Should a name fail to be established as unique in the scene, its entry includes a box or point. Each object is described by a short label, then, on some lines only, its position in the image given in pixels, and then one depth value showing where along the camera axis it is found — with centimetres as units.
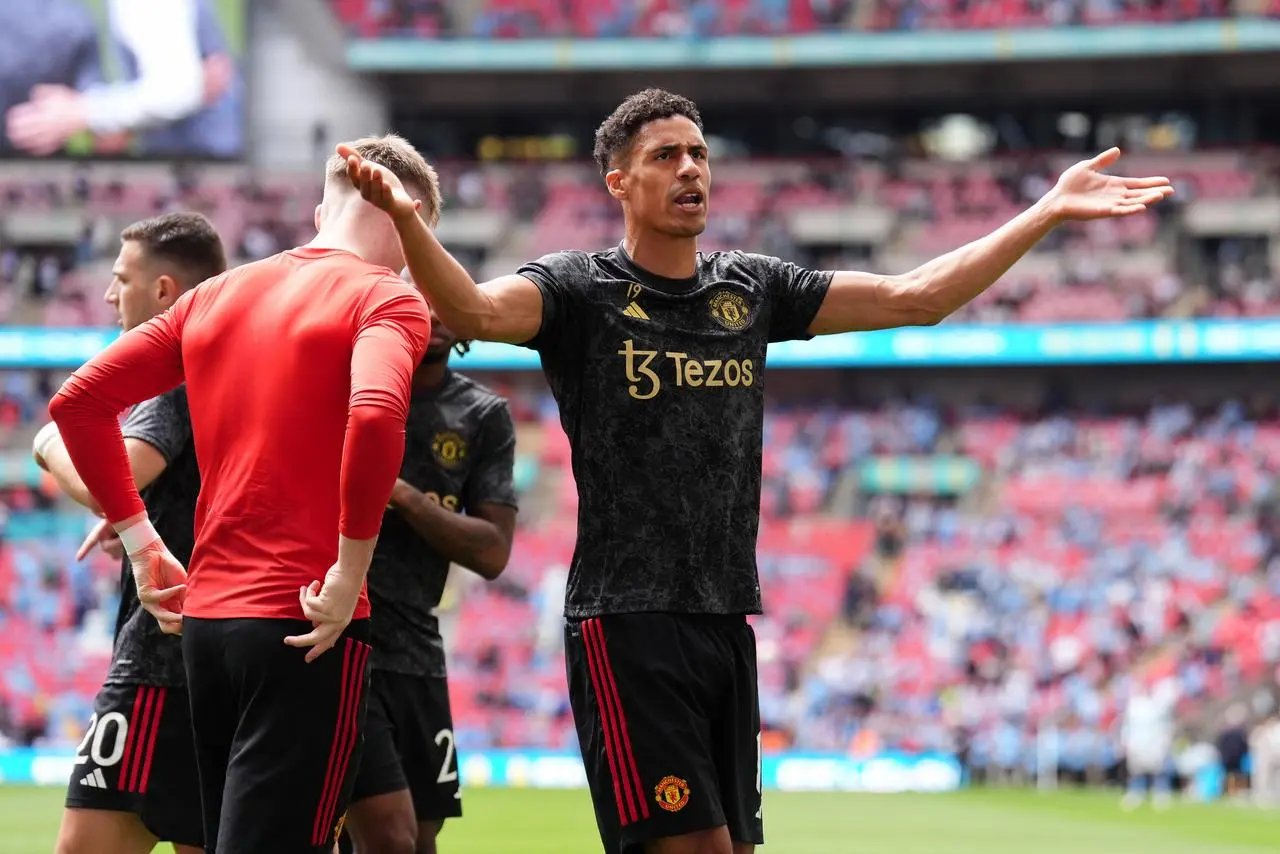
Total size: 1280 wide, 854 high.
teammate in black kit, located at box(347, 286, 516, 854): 1139
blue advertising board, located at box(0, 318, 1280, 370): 5775
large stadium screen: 6662
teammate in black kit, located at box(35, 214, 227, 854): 1008
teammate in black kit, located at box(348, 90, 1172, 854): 901
